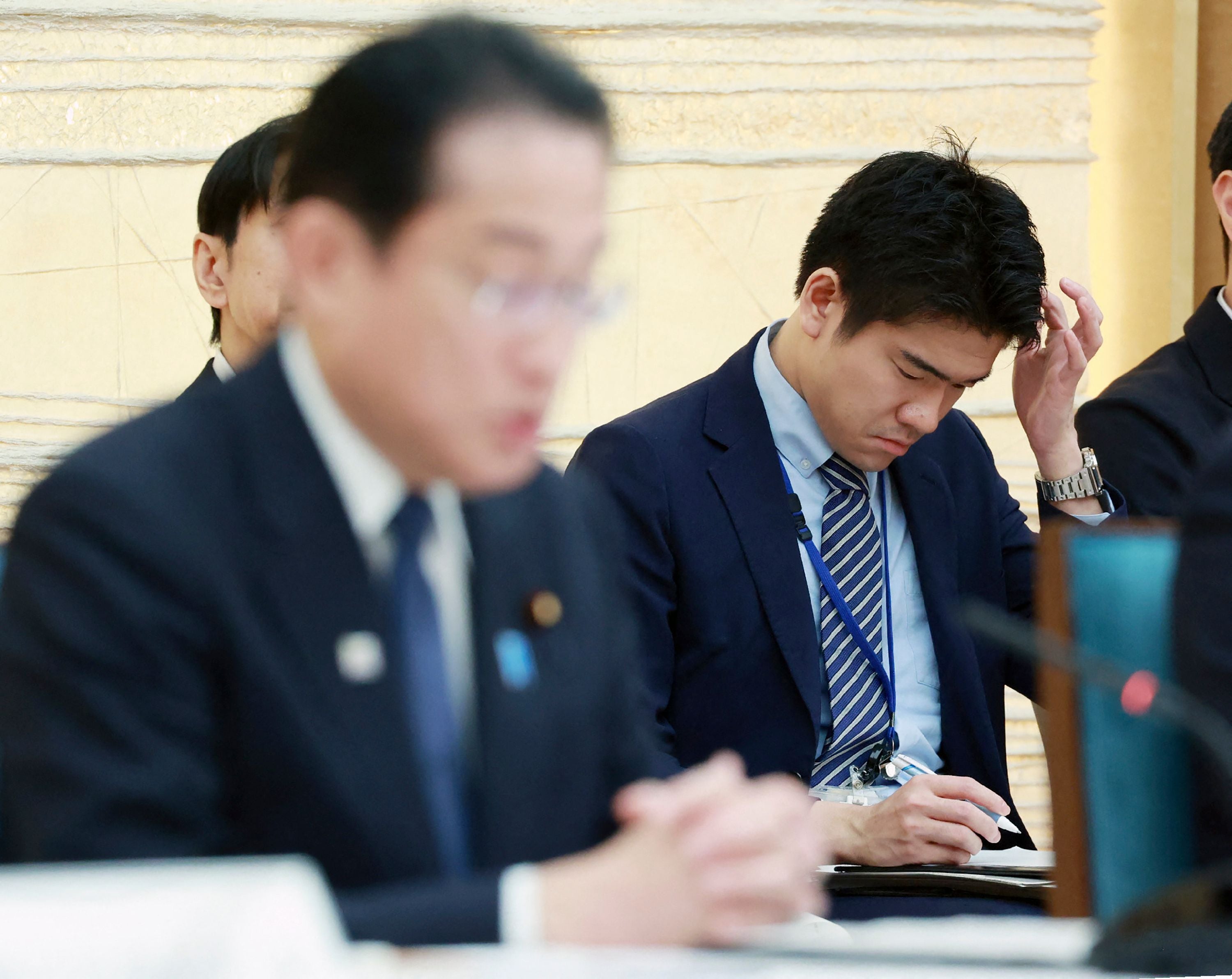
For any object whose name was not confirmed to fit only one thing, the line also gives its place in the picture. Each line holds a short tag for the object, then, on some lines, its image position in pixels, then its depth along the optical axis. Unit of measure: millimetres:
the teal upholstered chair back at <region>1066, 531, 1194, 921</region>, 5607
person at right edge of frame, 6283
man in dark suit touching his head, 6050
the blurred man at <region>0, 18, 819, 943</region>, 4588
